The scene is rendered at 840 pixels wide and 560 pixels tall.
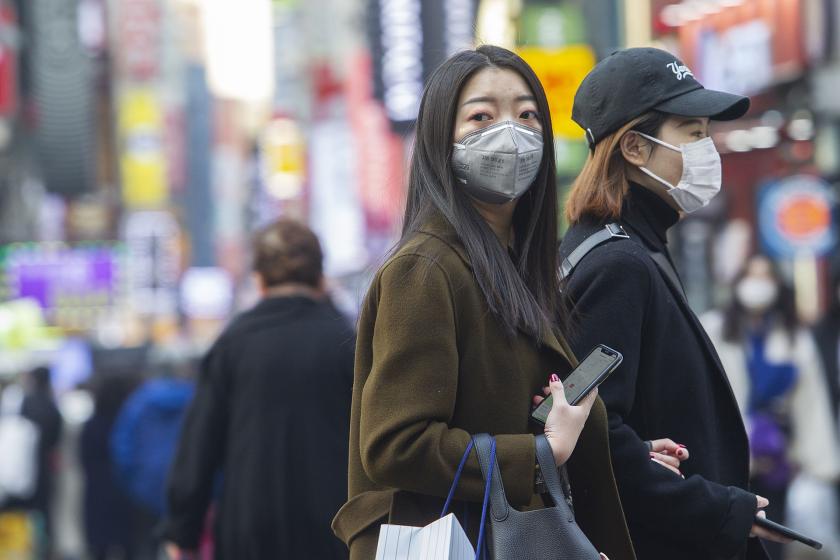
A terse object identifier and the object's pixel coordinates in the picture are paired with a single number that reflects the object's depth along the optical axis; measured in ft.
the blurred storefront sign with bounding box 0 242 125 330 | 128.67
